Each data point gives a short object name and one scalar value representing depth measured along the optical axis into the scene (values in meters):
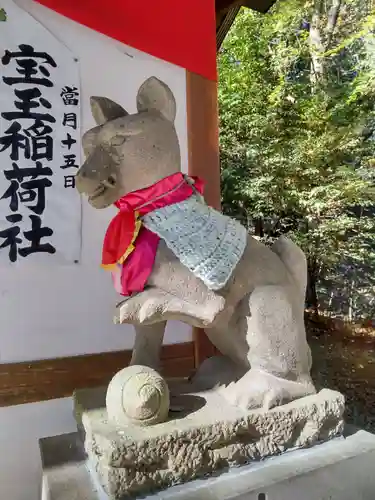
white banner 1.54
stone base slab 0.94
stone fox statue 1.01
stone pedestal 0.90
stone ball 0.95
